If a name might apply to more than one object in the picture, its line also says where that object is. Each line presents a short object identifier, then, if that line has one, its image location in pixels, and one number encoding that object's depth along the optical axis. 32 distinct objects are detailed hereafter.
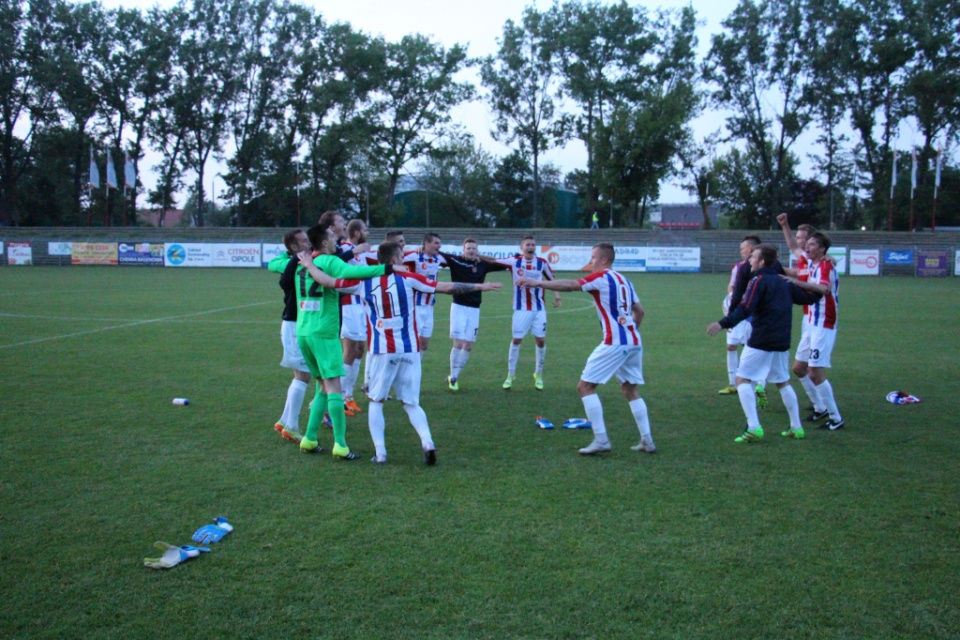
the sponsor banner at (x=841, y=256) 38.44
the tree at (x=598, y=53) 58.31
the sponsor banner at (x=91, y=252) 43.06
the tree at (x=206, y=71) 58.94
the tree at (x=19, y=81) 56.06
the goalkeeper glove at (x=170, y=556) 4.47
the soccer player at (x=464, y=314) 10.20
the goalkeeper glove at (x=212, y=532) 4.82
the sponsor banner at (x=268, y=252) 41.29
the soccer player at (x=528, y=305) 10.59
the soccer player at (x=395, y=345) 6.66
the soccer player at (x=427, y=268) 9.98
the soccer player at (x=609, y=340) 6.94
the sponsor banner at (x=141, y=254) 42.19
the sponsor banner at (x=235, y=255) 42.31
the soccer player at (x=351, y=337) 9.01
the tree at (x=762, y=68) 55.44
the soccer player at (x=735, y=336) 9.57
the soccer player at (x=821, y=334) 8.23
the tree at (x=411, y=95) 61.12
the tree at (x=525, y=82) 60.03
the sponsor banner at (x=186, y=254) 42.19
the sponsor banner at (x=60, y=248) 43.41
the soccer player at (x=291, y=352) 7.39
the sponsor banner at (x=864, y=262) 39.06
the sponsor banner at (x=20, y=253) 42.97
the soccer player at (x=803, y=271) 8.62
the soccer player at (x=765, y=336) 7.56
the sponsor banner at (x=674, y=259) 40.56
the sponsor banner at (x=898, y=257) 39.47
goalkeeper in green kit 6.84
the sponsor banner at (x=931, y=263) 38.25
